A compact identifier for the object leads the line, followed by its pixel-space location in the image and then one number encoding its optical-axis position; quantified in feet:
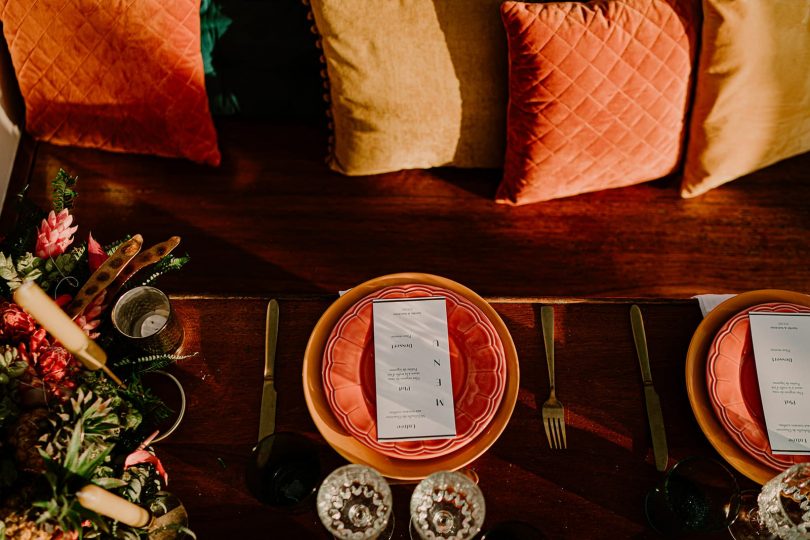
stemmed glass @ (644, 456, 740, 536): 2.78
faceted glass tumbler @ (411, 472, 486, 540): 2.65
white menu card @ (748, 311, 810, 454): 2.93
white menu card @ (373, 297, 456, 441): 3.00
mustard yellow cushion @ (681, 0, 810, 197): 3.74
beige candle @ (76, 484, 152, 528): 2.01
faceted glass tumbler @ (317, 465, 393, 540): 2.63
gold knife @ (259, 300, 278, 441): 3.05
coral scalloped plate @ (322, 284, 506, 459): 2.97
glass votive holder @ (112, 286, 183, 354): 2.93
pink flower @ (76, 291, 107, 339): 2.81
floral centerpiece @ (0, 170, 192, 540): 2.20
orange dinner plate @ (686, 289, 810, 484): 2.91
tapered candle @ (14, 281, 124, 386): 2.16
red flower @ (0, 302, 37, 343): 2.54
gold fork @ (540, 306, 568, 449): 3.06
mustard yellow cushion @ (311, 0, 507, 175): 3.93
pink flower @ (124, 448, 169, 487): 2.54
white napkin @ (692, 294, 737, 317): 3.33
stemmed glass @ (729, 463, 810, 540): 2.58
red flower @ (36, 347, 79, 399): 2.52
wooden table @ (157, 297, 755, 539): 2.91
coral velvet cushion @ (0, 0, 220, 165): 4.00
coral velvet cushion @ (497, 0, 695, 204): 3.76
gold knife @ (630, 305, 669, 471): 2.99
